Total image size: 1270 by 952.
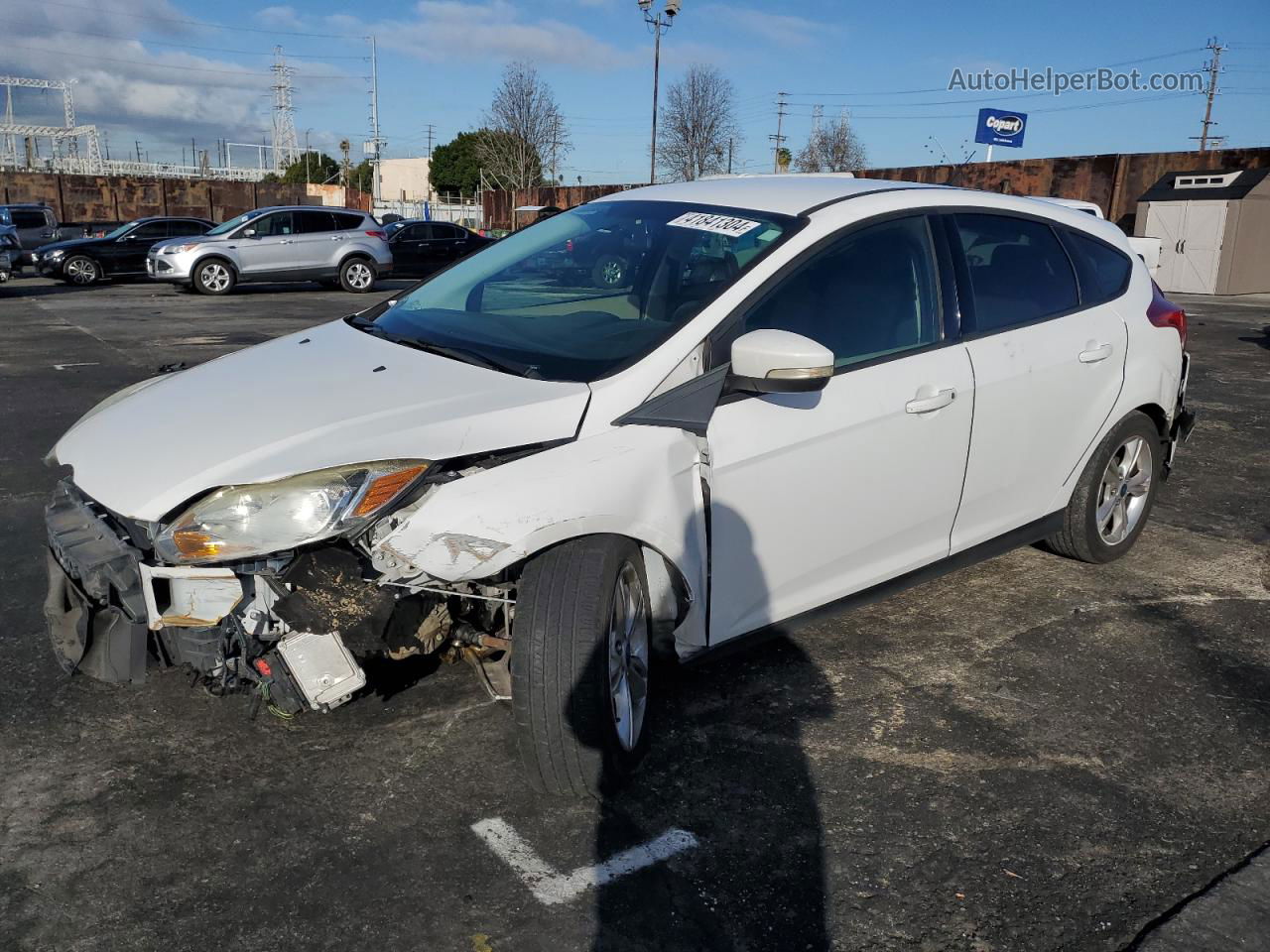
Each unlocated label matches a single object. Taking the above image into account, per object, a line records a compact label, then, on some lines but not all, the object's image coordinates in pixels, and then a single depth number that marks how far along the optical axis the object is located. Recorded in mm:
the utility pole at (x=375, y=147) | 67625
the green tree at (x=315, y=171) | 96750
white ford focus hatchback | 2605
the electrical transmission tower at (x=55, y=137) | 76500
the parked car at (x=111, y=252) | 21812
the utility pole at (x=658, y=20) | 31422
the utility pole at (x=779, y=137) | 85600
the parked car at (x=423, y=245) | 24656
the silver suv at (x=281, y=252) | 19703
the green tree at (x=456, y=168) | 83438
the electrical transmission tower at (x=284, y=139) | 105562
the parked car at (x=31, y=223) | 25500
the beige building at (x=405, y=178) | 104312
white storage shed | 22234
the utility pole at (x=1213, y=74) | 60438
